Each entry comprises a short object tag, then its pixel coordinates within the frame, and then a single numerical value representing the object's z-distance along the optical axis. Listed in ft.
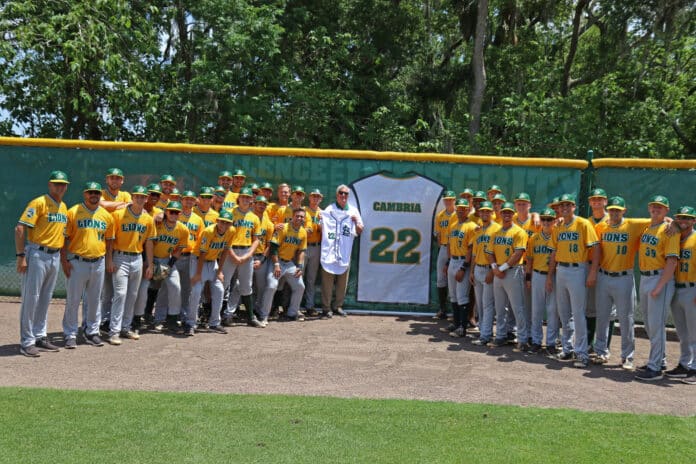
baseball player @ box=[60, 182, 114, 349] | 22.80
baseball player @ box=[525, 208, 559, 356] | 24.65
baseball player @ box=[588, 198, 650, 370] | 22.91
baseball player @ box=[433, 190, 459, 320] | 30.35
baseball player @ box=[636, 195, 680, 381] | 21.72
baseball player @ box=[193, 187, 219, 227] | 27.78
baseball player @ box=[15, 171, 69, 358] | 21.53
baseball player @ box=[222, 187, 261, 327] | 27.30
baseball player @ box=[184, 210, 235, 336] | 26.16
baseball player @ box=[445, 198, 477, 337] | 27.27
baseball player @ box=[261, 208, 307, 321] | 28.89
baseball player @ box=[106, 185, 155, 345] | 24.21
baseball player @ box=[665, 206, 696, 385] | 21.71
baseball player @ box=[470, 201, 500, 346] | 25.86
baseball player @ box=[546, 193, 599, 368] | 23.30
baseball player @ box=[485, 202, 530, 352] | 24.94
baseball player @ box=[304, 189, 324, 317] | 30.71
